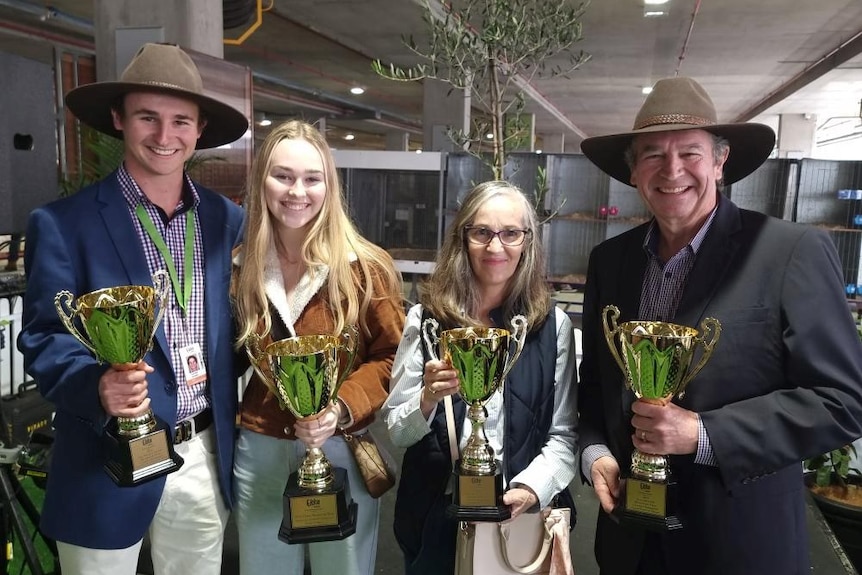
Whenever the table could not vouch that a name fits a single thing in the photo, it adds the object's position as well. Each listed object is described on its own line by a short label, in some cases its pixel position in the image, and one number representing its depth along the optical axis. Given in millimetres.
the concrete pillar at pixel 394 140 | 20219
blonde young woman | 1637
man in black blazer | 1267
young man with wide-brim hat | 1474
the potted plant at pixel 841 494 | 2875
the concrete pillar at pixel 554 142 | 20422
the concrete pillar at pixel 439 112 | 10320
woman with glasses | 1550
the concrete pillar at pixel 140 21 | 3770
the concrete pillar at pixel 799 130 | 14586
